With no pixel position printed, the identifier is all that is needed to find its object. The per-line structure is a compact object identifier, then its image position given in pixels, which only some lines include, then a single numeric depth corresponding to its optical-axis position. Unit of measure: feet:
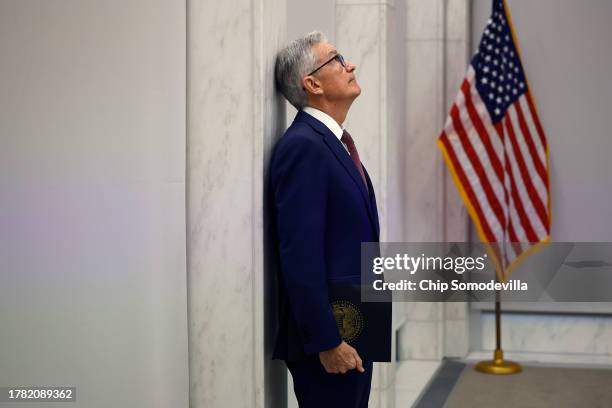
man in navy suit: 9.61
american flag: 21.72
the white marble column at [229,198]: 10.48
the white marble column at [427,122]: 23.25
